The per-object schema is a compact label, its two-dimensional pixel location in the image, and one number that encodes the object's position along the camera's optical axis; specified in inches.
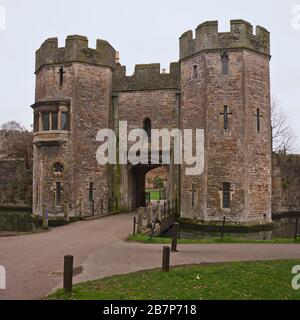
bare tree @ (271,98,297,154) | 1754.2
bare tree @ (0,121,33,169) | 1385.3
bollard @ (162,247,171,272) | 350.0
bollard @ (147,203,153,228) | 654.5
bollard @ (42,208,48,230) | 669.9
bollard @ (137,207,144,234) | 589.2
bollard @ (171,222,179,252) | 468.1
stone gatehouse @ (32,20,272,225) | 770.8
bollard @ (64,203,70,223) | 784.3
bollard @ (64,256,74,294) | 283.3
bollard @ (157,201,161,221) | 695.7
